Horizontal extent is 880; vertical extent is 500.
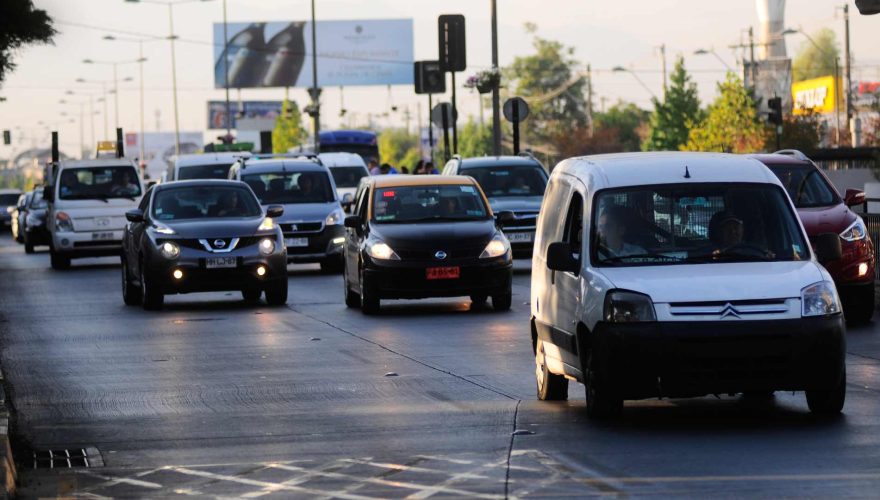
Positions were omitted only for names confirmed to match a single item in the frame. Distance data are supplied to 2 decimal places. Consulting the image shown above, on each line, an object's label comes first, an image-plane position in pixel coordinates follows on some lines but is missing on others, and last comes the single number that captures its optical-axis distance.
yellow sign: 148.75
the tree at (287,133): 173.52
